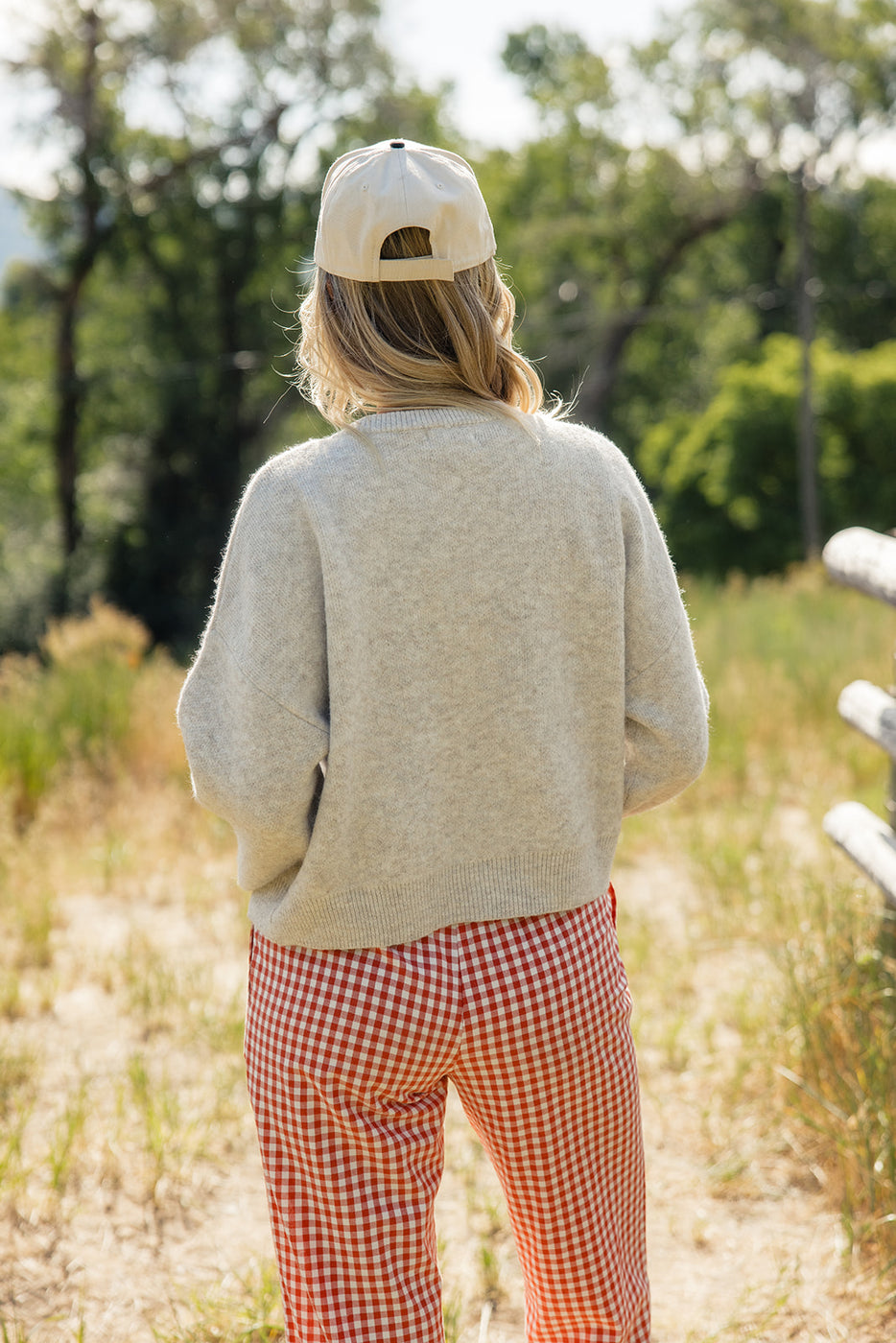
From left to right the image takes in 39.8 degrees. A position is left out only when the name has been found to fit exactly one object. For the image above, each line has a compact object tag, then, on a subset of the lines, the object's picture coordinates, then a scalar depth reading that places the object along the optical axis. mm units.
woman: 1451
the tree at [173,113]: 19688
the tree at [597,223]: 27172
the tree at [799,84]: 24469
